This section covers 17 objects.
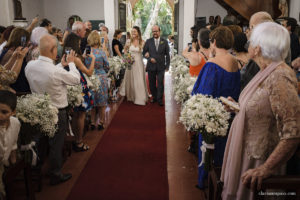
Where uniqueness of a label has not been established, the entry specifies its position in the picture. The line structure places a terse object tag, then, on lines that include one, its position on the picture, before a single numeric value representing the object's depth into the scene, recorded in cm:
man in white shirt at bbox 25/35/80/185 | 352
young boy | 274
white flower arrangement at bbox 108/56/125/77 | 749
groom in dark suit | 830
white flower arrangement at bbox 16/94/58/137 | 313
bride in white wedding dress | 836
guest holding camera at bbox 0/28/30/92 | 421
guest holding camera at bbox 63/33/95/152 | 434
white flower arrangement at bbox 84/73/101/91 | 524
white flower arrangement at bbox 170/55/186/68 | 639
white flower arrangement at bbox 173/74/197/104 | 454
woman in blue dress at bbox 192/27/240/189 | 327
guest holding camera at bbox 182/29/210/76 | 458
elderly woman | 187
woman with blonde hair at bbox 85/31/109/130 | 574
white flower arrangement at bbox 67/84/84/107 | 428
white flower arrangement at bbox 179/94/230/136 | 285
